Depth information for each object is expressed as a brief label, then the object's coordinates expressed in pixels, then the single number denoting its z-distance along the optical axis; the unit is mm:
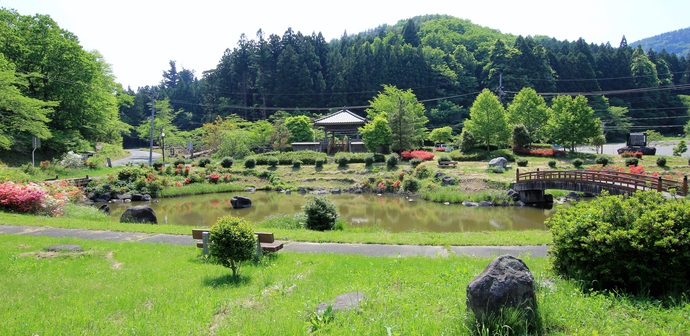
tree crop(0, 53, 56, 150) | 22469
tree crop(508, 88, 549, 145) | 44188
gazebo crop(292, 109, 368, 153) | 45666
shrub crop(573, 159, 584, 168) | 30595
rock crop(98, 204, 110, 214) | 20597
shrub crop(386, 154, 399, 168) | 34938
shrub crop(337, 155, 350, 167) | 36625
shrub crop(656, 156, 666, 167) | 28250
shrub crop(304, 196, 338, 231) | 14328
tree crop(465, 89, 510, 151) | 39875
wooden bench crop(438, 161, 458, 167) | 33250
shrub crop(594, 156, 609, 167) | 30656
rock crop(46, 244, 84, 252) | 9047
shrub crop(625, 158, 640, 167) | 29448
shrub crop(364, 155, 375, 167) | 36500
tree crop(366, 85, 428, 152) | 41500
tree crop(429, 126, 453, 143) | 49406
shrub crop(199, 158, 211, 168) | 37062
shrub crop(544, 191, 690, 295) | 5398
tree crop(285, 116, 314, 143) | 50844
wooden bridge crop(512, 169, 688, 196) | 17719
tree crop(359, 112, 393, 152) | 39969
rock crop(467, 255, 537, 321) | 4258
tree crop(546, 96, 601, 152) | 37438
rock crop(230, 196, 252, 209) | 24550
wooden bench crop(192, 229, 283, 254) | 8695
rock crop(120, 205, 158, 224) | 15600
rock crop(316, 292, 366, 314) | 5047
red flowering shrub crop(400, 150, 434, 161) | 36691
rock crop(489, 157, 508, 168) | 31488
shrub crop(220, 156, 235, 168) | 36375
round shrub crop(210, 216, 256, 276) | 6961
